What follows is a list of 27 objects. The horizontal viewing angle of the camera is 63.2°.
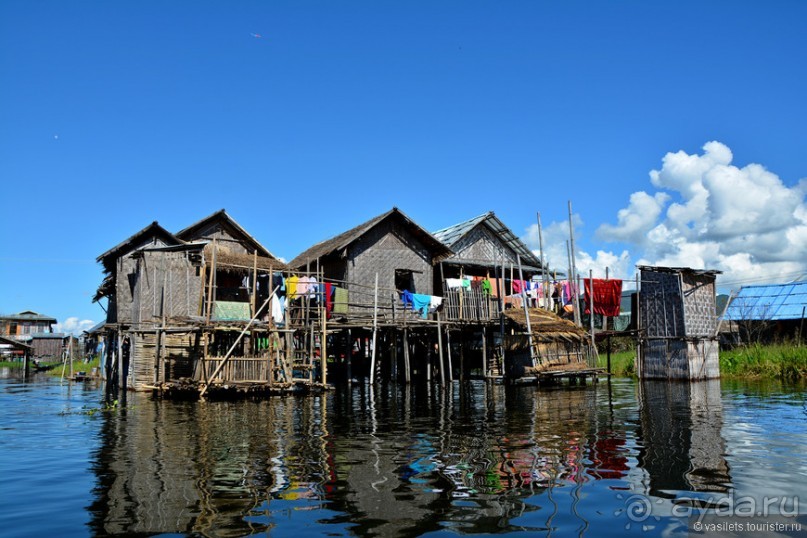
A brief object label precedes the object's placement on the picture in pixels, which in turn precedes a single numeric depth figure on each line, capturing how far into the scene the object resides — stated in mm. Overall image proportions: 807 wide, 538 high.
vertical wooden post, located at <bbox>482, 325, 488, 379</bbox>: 24139
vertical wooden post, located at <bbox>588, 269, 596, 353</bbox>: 21600
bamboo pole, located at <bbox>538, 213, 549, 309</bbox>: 25438
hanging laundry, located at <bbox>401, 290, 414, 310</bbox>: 24047
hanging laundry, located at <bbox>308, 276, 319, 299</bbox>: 21831
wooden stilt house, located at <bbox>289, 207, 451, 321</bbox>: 24109
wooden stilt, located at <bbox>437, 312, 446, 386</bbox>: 22948
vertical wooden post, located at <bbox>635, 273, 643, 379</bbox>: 23344
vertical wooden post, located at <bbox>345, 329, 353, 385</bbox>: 23089
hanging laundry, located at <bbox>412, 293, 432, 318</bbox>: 23953
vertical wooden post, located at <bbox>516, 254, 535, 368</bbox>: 20016
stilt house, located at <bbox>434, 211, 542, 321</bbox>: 26447
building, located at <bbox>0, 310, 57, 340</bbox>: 54719
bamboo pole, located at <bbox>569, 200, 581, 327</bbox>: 22469
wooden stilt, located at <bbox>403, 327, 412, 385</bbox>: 23359
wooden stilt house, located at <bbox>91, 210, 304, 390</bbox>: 17453
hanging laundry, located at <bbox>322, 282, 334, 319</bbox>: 22188
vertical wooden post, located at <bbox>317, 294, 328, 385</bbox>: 18734
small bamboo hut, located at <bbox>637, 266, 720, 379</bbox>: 22312
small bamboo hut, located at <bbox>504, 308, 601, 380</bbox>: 20188
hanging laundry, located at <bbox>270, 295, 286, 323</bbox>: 21078
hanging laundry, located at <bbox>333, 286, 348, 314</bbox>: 22817
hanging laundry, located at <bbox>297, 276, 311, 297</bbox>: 22030
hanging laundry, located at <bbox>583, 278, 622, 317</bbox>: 23453
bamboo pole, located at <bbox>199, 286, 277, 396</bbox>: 16244
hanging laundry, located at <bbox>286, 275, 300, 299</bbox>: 21703
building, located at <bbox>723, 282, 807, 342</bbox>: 32156
